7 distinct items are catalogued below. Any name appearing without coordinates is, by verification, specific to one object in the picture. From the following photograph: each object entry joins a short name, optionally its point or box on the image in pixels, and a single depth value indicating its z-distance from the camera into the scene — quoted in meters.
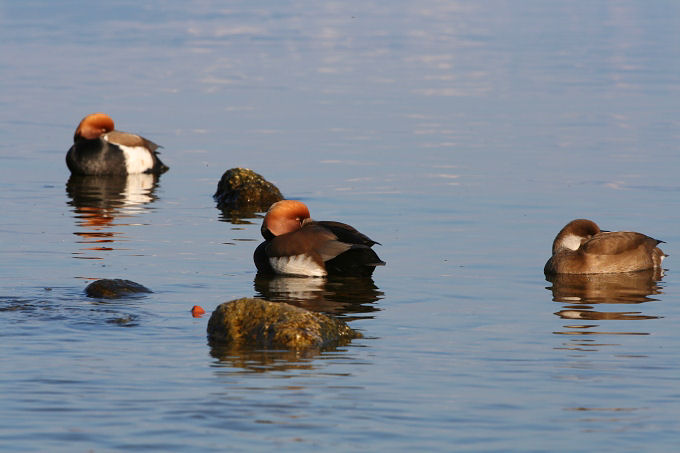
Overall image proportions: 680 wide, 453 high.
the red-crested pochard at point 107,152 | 23.36
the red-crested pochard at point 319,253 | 15.26
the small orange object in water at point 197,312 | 12.49
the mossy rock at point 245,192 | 19.98
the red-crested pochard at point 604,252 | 15.58
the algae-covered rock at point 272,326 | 11.32
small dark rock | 13.11
